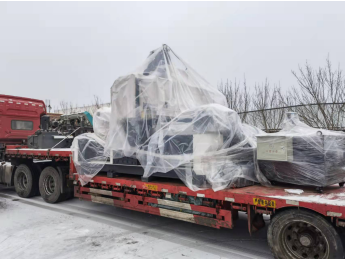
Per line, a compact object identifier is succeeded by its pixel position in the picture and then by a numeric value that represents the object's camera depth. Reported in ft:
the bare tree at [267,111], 43.68
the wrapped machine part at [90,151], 20.15
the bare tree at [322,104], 36.14
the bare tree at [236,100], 48.37
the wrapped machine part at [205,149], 14.57
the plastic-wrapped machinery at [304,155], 12.88
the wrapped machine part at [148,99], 17.35
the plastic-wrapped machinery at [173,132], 14.78
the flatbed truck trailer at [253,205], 11.23
